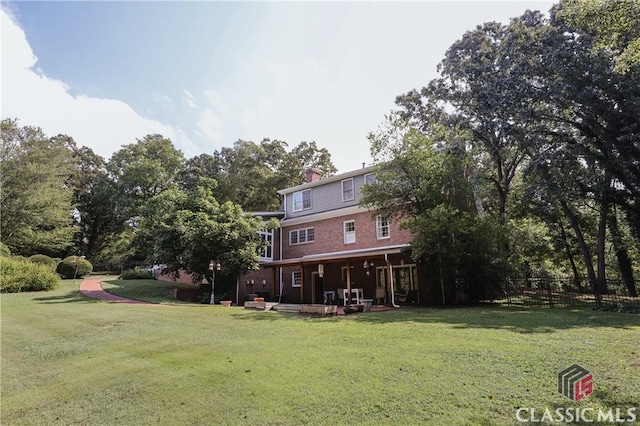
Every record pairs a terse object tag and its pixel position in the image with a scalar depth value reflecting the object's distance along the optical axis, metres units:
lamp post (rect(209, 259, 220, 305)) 18.48
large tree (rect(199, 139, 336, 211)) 37.78
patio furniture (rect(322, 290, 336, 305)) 20.06
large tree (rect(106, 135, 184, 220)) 37.91
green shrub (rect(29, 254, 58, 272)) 26.38
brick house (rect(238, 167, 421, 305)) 18.89
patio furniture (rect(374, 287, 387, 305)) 18.10
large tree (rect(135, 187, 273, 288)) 19.19
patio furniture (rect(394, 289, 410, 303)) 17.89
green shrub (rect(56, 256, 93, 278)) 28.09
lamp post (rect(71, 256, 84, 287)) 27.50
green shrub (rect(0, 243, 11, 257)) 23.37
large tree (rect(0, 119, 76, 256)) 29.14
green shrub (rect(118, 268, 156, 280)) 29.66
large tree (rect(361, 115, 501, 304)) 14.91
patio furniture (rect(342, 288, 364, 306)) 18.77
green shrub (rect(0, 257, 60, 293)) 19.98
